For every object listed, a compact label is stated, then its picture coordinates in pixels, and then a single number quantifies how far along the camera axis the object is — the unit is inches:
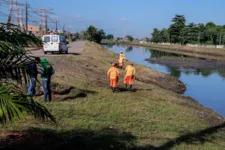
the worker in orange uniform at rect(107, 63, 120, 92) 584.7
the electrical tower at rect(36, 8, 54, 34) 2805.1
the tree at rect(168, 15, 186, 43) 5103.3
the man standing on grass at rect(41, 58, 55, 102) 431.4
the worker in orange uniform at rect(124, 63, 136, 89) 653.3
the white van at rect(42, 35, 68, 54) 1114.1
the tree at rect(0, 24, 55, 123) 164.9
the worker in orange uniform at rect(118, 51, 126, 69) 1090.0
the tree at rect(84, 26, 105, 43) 4616.1
